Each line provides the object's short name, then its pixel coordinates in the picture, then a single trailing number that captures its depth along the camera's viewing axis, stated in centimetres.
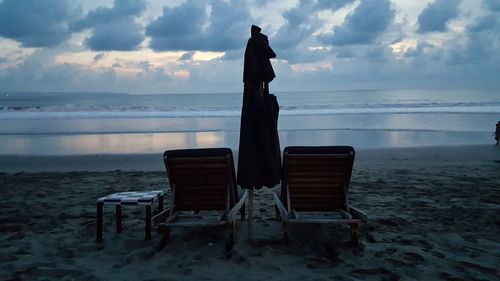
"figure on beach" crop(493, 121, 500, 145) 1383
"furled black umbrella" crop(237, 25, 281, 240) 439
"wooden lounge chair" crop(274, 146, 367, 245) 479
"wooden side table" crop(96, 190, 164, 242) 473
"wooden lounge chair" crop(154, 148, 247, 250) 473
